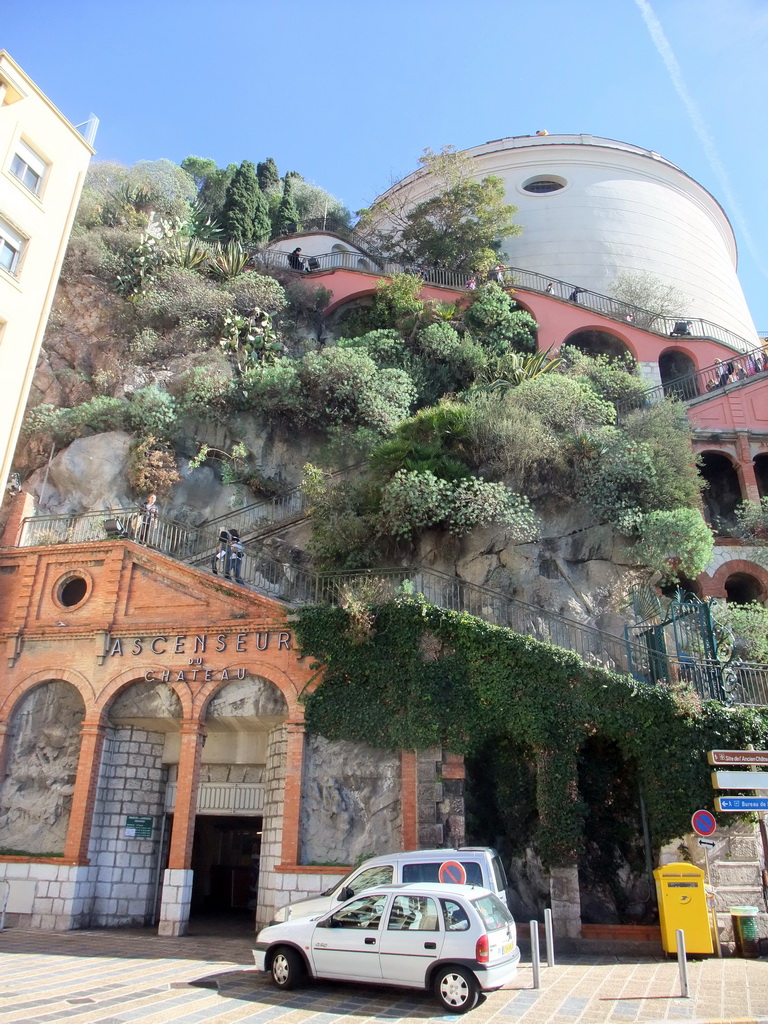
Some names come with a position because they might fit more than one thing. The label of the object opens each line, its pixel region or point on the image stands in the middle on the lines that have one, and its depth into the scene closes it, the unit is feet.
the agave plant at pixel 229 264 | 87.71
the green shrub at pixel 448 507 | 55.06
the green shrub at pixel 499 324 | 86.17
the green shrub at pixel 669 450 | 59.72
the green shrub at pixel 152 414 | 68.80
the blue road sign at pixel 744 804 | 36.99
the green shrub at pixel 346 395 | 71.00
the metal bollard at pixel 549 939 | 31.78
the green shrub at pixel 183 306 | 80.94
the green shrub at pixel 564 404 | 64.64
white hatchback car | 26.84
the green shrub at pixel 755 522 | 66.95
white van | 31.50
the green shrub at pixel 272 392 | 71.77
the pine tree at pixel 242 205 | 102.06
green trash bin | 36.45
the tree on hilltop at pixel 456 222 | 98.58
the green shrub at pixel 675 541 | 54.95
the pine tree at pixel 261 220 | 104.68
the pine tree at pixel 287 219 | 119.96
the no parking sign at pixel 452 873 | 31.58
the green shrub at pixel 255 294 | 83.97
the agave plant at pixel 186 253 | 86.74
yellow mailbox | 35.55
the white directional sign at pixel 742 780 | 38.91
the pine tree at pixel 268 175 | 133.03
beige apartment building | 51.09
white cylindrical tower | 110.01
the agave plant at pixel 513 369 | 74.02
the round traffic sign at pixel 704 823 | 33.32
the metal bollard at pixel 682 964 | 28.22
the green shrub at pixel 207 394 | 71.72
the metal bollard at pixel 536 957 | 29.66
